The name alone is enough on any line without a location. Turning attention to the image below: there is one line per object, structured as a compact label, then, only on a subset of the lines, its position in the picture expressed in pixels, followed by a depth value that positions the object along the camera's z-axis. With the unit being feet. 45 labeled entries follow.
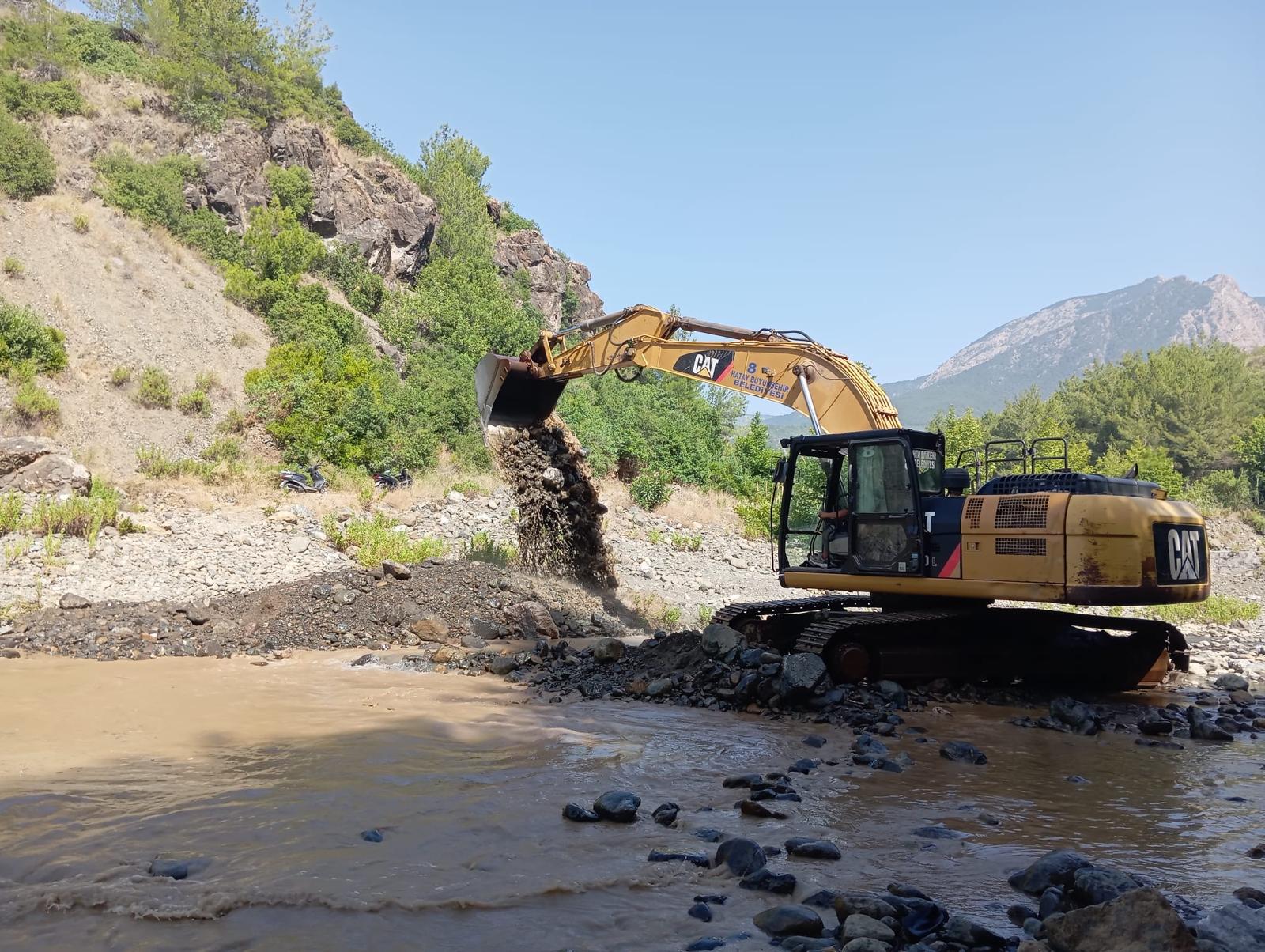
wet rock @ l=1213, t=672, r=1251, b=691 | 32.53
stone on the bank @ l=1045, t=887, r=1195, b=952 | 9.86
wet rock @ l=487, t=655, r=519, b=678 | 31.40
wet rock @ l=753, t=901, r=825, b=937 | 11.28
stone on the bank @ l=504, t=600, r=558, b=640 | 37.86
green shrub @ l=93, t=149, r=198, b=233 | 100.63
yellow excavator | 25.89
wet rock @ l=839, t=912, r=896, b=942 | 11.03
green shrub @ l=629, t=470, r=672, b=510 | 77.77
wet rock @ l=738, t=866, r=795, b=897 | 12.76
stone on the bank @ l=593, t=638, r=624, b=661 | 31.45
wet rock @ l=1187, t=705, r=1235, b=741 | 24.67
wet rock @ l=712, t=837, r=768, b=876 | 13.41
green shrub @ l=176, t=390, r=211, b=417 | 79.05
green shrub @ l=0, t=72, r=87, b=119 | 102.58
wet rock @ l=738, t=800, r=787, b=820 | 16.47
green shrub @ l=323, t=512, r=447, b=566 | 47.79
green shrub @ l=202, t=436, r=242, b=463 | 70.54
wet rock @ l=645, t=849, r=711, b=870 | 13.87
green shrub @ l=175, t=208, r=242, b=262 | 103.86
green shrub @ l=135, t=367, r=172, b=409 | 77.41
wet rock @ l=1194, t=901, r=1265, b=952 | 10.37
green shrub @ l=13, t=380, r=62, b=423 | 66.13
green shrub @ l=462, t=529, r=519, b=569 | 50.03
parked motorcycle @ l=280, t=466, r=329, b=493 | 62.69
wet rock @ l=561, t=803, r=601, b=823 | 15.88
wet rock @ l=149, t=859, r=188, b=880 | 12.70
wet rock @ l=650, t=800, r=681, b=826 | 16.01
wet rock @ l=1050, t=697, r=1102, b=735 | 25.38
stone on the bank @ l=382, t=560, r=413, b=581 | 40.88
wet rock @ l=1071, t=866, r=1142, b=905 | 12.02
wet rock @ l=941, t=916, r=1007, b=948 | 11.02
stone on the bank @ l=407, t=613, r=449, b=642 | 36.86
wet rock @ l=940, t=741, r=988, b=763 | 21.70
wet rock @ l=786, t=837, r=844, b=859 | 14.33
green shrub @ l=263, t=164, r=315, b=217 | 116.57
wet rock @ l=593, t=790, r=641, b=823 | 15.85
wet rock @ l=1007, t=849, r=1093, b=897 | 13.06
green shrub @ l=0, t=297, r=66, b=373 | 70.64
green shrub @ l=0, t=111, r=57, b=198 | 90.89
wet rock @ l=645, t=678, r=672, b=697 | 27.99
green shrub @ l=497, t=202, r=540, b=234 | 188.03
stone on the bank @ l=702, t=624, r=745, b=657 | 29.76
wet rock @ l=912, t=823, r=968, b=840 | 15.72
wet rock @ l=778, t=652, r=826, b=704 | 26.09
